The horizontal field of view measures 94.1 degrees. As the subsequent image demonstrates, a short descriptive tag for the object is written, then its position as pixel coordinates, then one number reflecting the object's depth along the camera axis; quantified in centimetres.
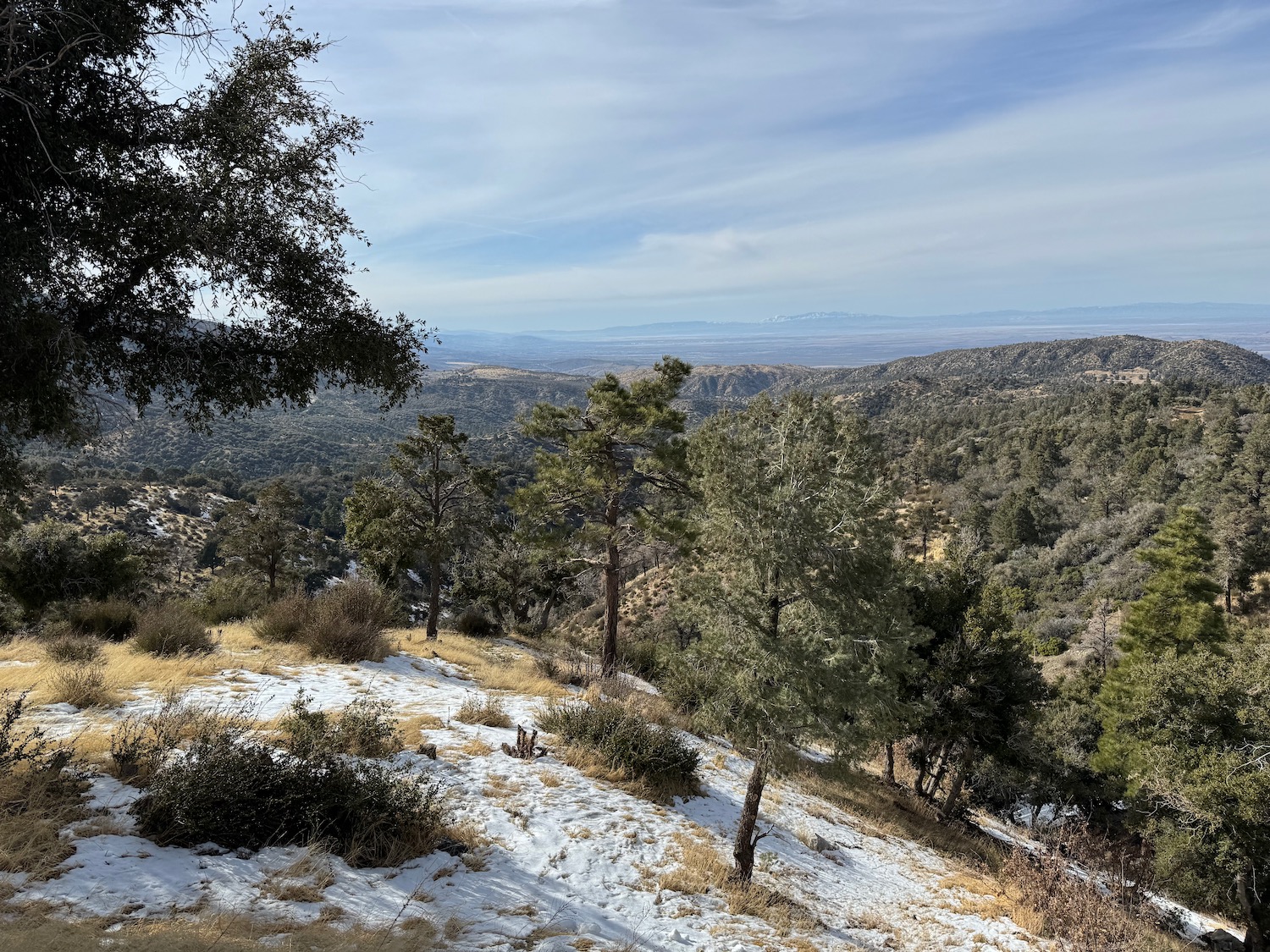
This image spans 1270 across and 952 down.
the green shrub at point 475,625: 2244
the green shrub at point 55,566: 1842
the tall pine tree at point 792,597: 675
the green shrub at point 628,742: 910
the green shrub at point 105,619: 1187
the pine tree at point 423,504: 1736
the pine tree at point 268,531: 2384
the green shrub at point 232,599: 1598
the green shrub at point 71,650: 911
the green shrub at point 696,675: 738
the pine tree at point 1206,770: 1321
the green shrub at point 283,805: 497
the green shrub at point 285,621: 1284
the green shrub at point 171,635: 1056
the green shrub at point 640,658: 1920
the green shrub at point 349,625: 1229
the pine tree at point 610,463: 1410
